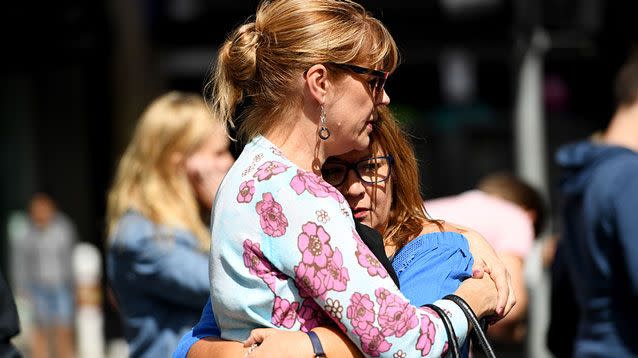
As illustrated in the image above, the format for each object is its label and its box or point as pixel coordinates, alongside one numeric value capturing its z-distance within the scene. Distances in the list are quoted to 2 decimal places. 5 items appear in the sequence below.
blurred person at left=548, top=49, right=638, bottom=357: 7.57
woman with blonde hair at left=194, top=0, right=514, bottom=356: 4.39
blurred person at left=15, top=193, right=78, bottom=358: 23.53
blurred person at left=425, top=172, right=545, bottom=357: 9.16
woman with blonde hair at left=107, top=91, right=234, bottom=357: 8.04
